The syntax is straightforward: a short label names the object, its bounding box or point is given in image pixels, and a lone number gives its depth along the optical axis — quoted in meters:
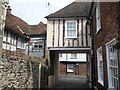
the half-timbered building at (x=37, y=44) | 16.05
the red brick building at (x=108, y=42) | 4.45
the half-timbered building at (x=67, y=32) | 11.62
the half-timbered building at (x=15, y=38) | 12.02
